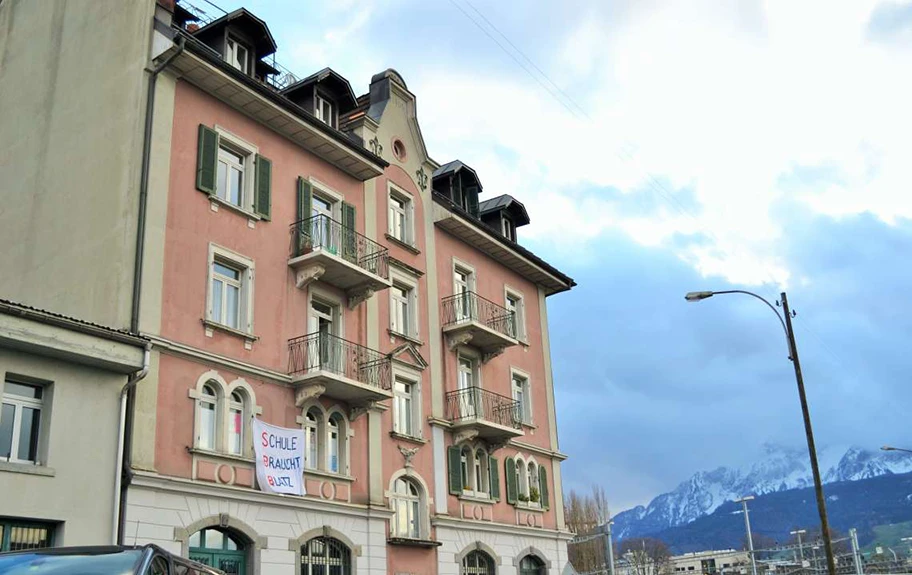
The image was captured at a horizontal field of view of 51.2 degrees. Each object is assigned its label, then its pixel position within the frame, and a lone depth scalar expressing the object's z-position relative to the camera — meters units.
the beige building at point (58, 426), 18.73
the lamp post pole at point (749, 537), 74.24
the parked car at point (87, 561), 8.65
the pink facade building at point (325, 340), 23.14
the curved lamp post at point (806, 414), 23.64
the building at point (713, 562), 121.79
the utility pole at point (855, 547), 70.21
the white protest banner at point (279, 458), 24.17
